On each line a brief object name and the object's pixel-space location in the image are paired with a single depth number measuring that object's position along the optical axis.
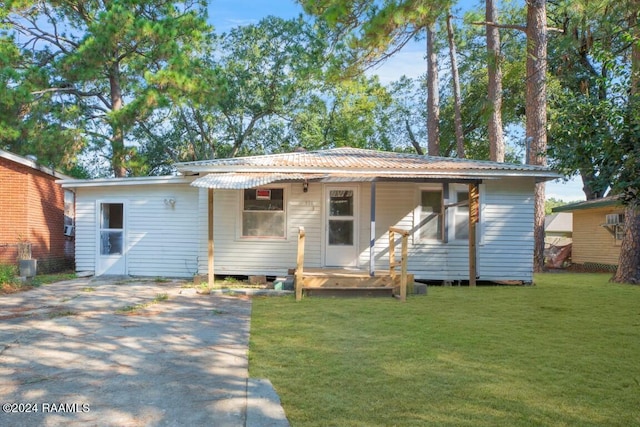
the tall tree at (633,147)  4.48
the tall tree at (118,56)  15.72
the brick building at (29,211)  11.23
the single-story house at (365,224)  10.21
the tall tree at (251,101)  23.47
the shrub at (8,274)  8.77
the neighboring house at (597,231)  16.30
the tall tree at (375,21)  12.17
